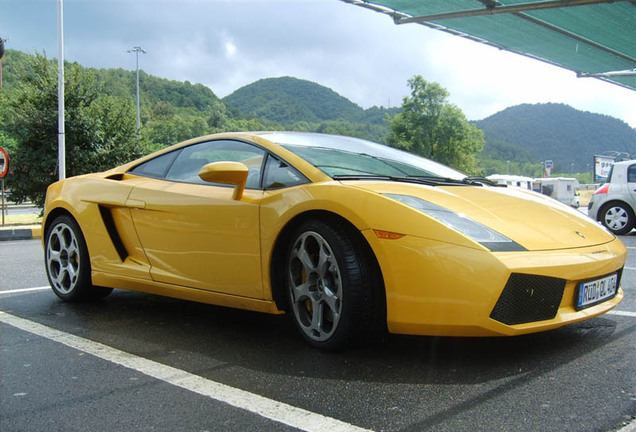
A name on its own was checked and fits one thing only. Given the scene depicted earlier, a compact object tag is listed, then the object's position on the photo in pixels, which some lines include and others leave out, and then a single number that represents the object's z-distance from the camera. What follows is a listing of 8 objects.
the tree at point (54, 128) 17.59
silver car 11.48
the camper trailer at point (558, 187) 56.50
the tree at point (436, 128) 68.19
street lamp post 53.78
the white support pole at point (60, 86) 16.05
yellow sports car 2.65
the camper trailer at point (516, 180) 49.79
